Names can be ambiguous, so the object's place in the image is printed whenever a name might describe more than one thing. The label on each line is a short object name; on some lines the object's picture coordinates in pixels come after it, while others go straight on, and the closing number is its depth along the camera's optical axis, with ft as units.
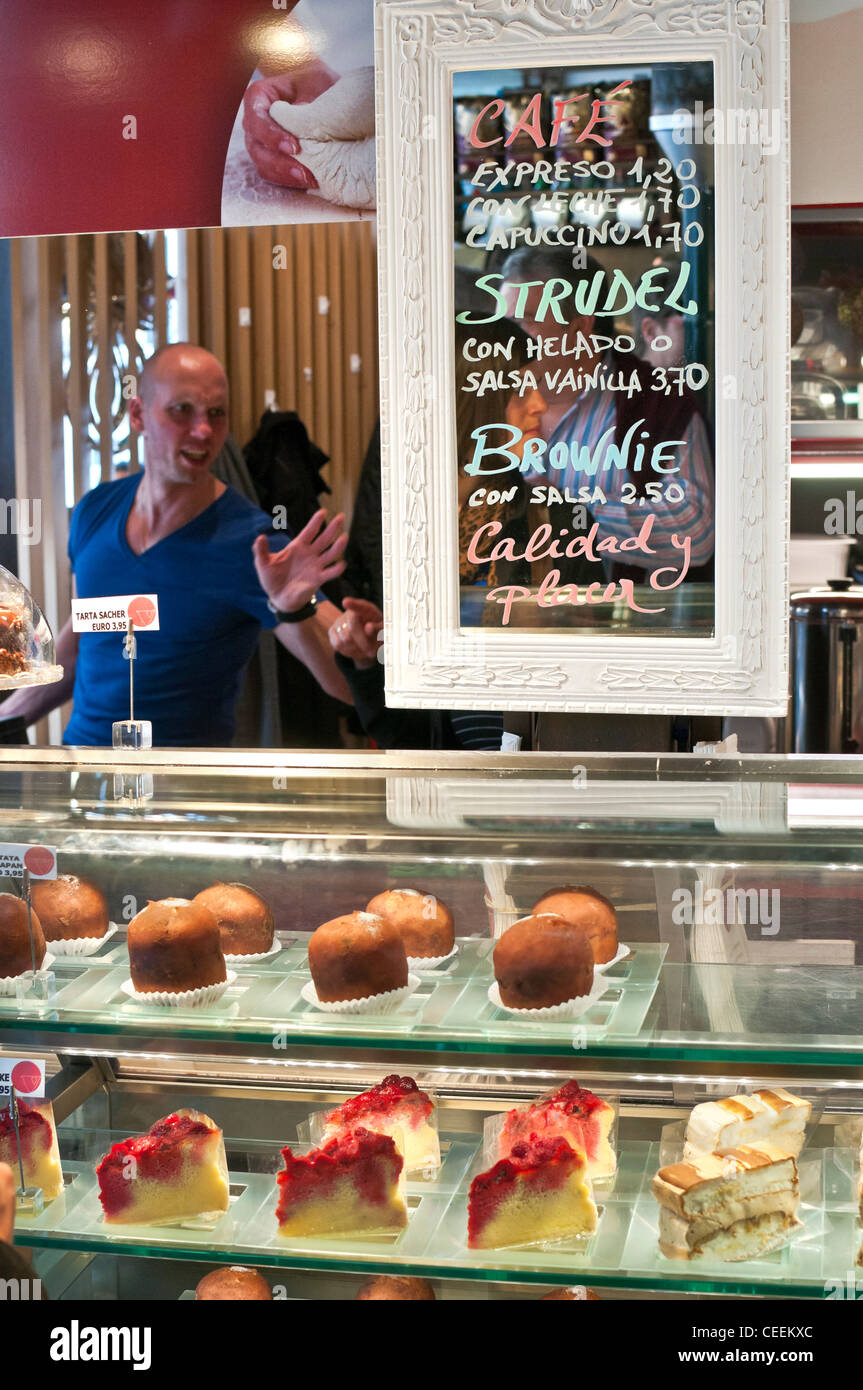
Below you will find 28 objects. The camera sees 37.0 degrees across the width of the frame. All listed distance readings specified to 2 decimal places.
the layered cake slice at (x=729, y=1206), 5.82
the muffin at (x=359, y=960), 6.02
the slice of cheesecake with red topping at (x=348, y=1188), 6.15
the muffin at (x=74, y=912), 6.35
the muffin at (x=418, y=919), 6.13
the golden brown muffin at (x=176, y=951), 6.15
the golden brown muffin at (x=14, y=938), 6.20
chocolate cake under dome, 7.09
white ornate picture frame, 9.23
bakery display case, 5.74
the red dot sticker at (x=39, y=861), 6.20
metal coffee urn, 10.73
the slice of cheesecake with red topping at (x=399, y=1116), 6.37
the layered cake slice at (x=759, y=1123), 6.00
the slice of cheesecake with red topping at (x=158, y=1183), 6.38
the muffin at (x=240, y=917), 6.31
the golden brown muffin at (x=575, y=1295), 5.94
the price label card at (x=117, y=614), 7.81
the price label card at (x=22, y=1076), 6.32
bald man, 11.47
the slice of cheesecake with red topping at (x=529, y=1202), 5.99
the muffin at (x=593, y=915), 5.93
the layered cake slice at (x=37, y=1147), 6.51
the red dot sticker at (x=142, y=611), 7.84
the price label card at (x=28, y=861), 6.15
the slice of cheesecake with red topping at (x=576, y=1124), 6.19
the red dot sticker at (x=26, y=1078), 6.38
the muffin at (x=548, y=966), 5.87
